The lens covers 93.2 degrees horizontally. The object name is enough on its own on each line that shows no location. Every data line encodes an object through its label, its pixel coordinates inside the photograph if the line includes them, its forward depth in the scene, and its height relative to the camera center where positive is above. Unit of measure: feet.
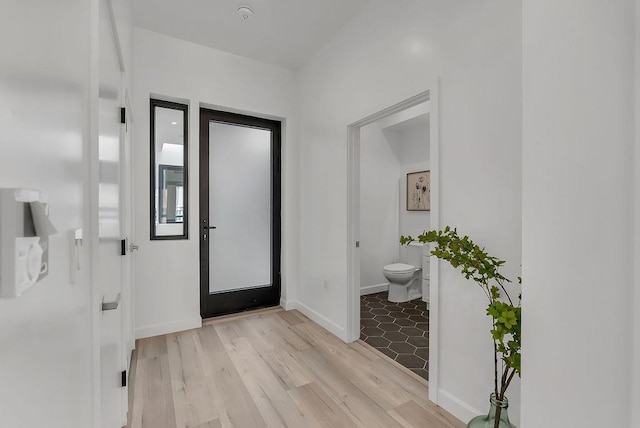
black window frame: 9.72 +1.56
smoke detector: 8.49 +5.74
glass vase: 4.44 -3.07
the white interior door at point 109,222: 3.65 -0.14
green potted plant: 3.97 -1.33
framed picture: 14.19 +1.07
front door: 11.00 +0.02
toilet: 12.76 -2.82
